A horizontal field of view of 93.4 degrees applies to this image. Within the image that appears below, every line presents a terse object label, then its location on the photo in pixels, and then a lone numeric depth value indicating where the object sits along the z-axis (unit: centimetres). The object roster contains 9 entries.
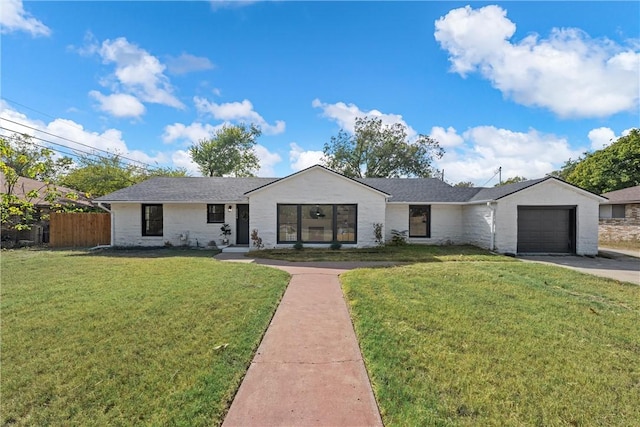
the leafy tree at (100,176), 2552
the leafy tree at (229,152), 3534
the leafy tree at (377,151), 3609
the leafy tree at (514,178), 4856
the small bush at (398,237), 1533
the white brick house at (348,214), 1338
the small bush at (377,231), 1402
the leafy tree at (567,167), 4216
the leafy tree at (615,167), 2745
